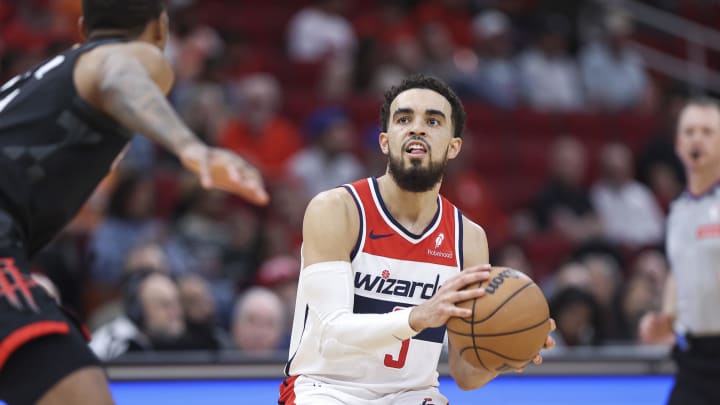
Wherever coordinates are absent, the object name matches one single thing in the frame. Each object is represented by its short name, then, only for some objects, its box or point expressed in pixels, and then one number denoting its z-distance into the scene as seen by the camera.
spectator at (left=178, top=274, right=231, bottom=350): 16.48
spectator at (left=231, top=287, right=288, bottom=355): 16.08
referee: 11.63
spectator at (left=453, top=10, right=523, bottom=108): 27.41
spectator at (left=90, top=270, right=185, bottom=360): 15.36
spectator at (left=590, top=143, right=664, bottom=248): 25.00
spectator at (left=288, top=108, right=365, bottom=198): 22.01
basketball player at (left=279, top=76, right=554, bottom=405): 8.62
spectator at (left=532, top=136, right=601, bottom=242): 23.95
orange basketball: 7.93
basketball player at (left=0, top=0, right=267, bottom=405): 6.79
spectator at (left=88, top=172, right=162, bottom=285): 17.91
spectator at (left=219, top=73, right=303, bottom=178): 22.02
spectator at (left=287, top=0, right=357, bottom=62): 26.25
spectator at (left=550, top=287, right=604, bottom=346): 18.27
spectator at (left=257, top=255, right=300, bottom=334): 18.00
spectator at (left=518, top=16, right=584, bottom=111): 28.37
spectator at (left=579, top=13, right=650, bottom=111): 29.27
